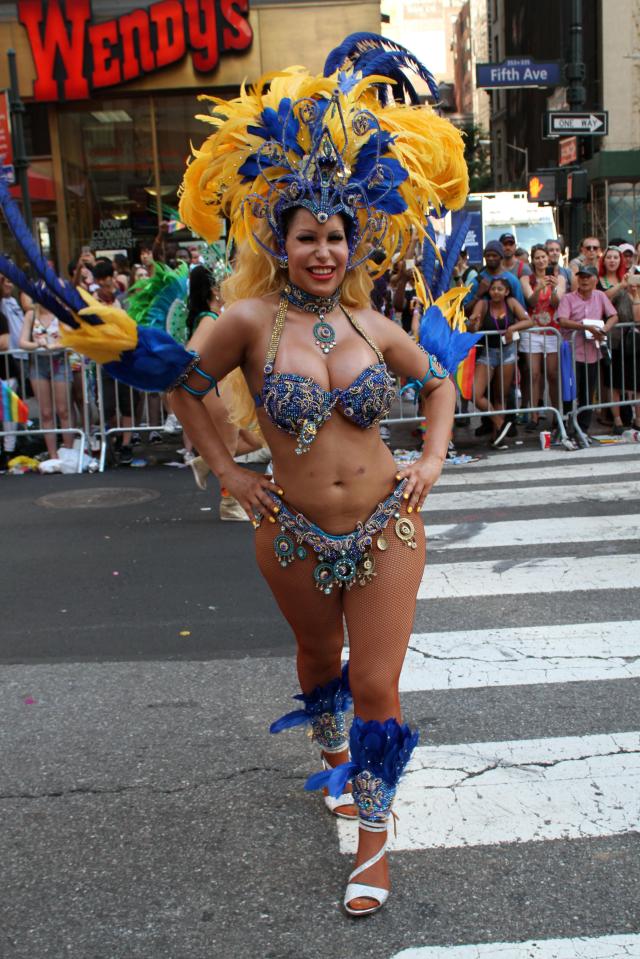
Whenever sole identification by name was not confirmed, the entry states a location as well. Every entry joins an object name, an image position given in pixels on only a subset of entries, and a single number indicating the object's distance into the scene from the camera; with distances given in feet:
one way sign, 48.91
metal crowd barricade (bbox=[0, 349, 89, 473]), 35.68
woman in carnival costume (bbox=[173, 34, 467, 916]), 10.19
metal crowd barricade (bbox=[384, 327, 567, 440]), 35.53
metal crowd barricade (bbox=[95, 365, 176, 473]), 35.19
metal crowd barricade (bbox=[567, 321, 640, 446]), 36.42
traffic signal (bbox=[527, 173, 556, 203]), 56.90
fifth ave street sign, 52.29
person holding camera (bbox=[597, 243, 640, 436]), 36.63
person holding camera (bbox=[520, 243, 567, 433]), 36.22
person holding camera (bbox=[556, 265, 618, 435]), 35.94
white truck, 74.69
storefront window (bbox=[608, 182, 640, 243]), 112.57
